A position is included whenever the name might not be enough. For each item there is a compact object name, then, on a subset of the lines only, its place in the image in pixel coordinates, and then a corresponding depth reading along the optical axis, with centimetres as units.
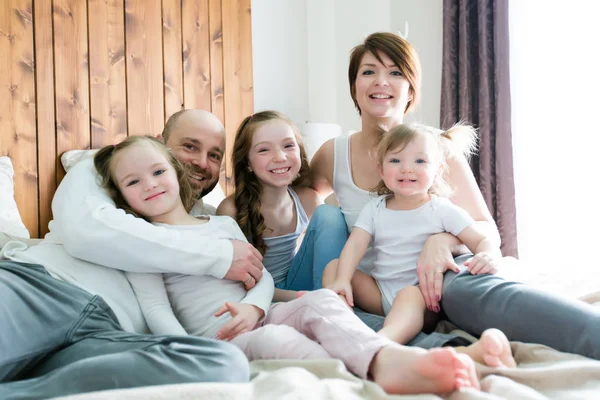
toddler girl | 142
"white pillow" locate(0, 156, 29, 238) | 183
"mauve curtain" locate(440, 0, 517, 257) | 325
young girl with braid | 165
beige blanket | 72
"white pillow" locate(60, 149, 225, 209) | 240
